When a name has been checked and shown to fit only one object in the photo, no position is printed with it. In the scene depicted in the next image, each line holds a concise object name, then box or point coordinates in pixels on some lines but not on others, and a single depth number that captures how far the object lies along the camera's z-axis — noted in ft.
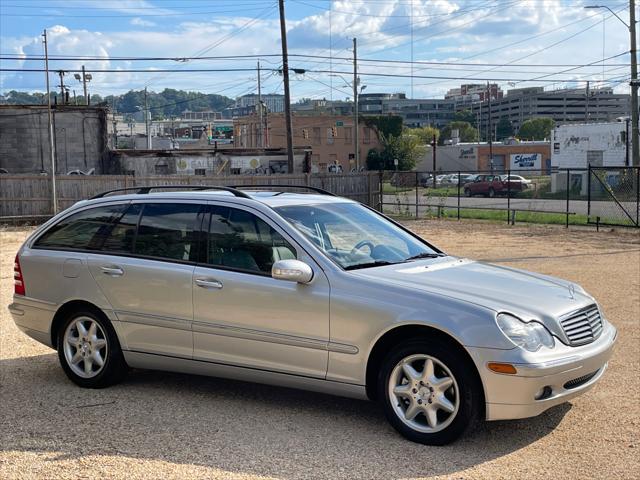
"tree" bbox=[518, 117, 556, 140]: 437.99
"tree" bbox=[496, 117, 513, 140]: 512.22
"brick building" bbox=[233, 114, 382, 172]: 304.50
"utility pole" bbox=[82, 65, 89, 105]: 185.68
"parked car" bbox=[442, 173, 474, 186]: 209.79
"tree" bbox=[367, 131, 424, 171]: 286.25
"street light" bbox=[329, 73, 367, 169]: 182.85
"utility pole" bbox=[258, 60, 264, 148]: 227.20
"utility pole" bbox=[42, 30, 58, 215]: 96.53
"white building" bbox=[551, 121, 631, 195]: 155.43
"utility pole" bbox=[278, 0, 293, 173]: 110.01
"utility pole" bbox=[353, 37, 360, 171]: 175.49
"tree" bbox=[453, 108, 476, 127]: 574.60
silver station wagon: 15.06
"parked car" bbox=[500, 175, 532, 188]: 166.50
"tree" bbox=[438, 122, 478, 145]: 472.32
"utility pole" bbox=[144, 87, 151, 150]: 244.83
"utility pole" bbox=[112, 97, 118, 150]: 179.50
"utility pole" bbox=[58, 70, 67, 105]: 172.39
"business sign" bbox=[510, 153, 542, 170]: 250.16
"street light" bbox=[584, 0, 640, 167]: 96.84
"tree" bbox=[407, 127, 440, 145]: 370.16
